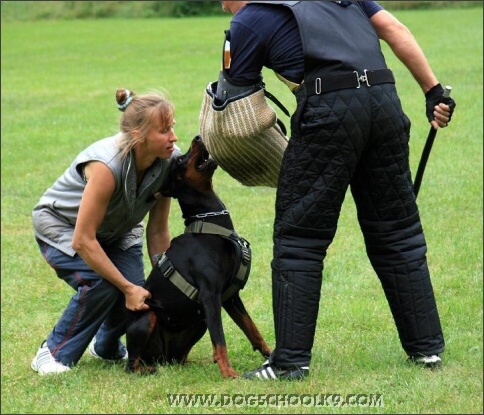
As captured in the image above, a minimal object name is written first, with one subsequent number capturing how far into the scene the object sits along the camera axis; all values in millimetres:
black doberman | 9844
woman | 9930
